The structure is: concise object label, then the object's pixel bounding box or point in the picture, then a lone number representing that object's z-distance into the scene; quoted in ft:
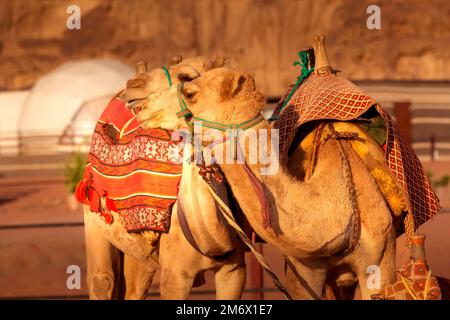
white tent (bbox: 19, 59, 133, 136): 78.33
